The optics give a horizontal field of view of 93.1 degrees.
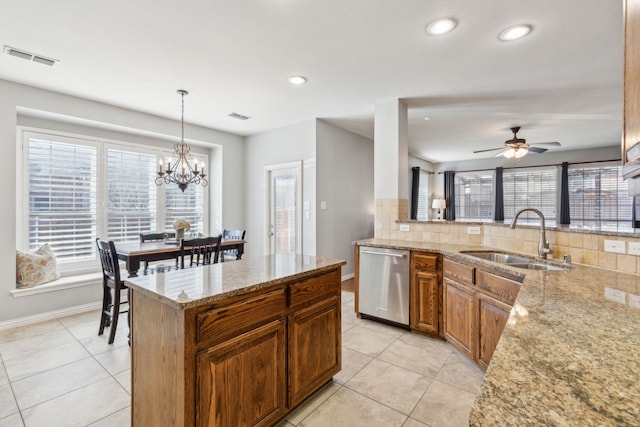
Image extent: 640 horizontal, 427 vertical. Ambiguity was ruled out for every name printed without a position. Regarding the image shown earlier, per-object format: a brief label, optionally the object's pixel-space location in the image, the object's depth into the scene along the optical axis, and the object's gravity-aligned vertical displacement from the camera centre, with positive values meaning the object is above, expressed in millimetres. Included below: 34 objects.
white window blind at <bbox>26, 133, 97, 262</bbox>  3754 +245
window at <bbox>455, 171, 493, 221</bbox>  8188 +488
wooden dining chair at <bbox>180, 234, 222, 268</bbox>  3189 -371
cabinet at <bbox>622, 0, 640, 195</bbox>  954 +406
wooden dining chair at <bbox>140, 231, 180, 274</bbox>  3906 -309
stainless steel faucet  2262 -239
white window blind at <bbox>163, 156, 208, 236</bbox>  5093 +149
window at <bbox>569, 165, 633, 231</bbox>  6559 +347
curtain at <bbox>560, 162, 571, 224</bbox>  6988 +411
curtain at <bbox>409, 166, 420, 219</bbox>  8070 +676
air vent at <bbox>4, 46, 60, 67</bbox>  2703 +1464
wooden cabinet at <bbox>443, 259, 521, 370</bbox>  2137 -744
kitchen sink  2230 -389
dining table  2986 -388
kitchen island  1345 -658
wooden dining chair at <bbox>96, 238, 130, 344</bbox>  2822 -665
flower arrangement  3568 -133
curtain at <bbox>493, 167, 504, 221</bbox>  7879 +416
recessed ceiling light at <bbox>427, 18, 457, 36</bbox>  2277 +1444
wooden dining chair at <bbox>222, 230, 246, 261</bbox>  4285 -326
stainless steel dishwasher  3139 -766
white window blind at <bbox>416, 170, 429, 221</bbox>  8438 +477
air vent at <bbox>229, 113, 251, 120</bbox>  4508 +1483
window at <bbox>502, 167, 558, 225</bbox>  7336 +534
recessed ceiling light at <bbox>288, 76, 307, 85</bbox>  3268 +1471
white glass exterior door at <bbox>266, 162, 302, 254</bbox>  5008 +93
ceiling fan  5027 +1117
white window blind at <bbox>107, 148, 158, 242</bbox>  4422 +305
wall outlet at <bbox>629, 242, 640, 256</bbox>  1758 -209
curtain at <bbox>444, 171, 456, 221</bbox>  8711 +521
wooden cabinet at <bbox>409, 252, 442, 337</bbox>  2938 -800
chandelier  3609 +499
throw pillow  3463 -625
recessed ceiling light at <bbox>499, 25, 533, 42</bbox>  2346 +1435
